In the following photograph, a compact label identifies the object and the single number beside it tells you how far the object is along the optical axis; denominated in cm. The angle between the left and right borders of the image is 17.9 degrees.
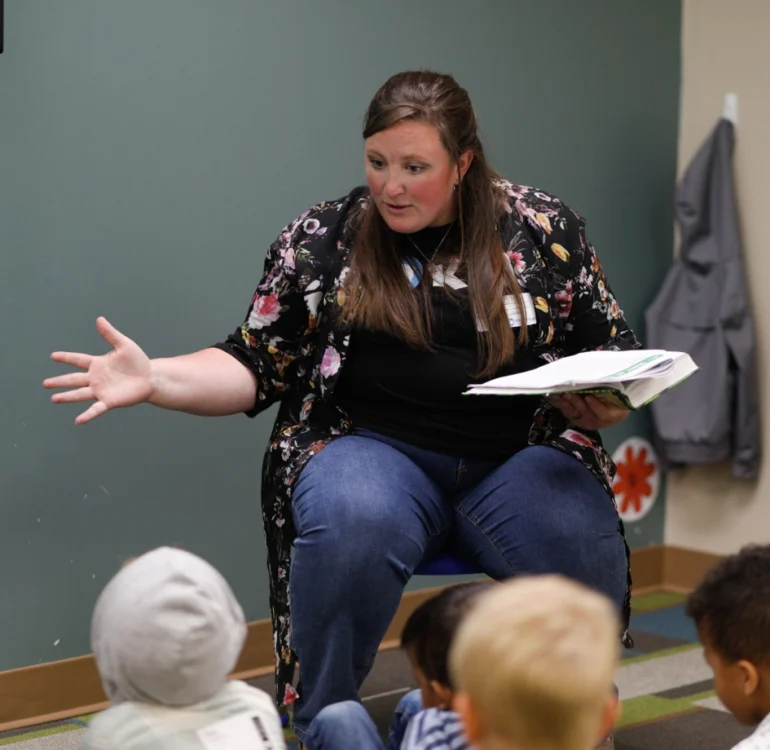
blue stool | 420
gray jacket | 556
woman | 406
